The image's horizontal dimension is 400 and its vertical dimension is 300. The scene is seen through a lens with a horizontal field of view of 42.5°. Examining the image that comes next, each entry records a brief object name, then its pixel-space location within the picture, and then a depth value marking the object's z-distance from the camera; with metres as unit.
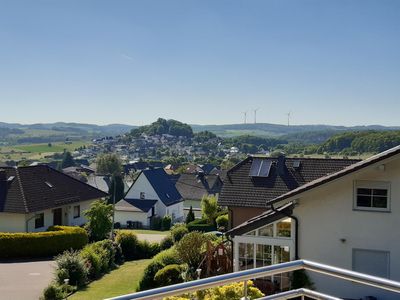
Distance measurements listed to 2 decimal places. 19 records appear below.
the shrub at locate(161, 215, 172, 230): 54.83
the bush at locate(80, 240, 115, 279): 25.44
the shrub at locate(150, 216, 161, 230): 55.91
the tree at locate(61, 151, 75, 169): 154.12
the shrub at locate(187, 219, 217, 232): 45.10
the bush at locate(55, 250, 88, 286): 22.77
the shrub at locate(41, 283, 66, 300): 19.73
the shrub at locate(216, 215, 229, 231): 43.53
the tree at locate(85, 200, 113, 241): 34.31
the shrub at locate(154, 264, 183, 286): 21.06
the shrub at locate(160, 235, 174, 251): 34.00
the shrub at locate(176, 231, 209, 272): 22.98
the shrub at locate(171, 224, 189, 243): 35.30
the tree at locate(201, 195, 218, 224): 48.78
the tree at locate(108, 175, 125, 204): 70.76
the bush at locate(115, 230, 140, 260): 31.55
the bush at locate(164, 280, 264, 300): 10.64
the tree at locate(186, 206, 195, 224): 51.34
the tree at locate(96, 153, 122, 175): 119.46
